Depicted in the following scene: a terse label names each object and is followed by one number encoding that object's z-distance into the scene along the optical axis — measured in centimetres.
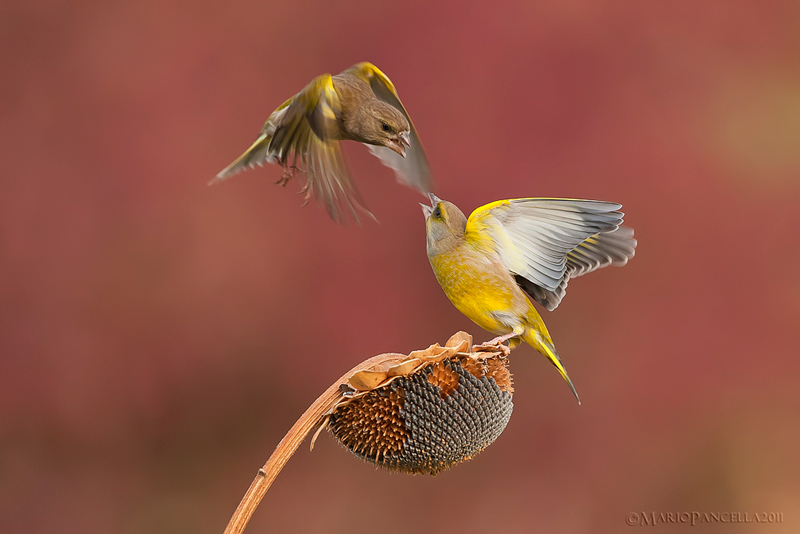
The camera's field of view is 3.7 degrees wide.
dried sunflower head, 674
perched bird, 678
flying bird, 677
